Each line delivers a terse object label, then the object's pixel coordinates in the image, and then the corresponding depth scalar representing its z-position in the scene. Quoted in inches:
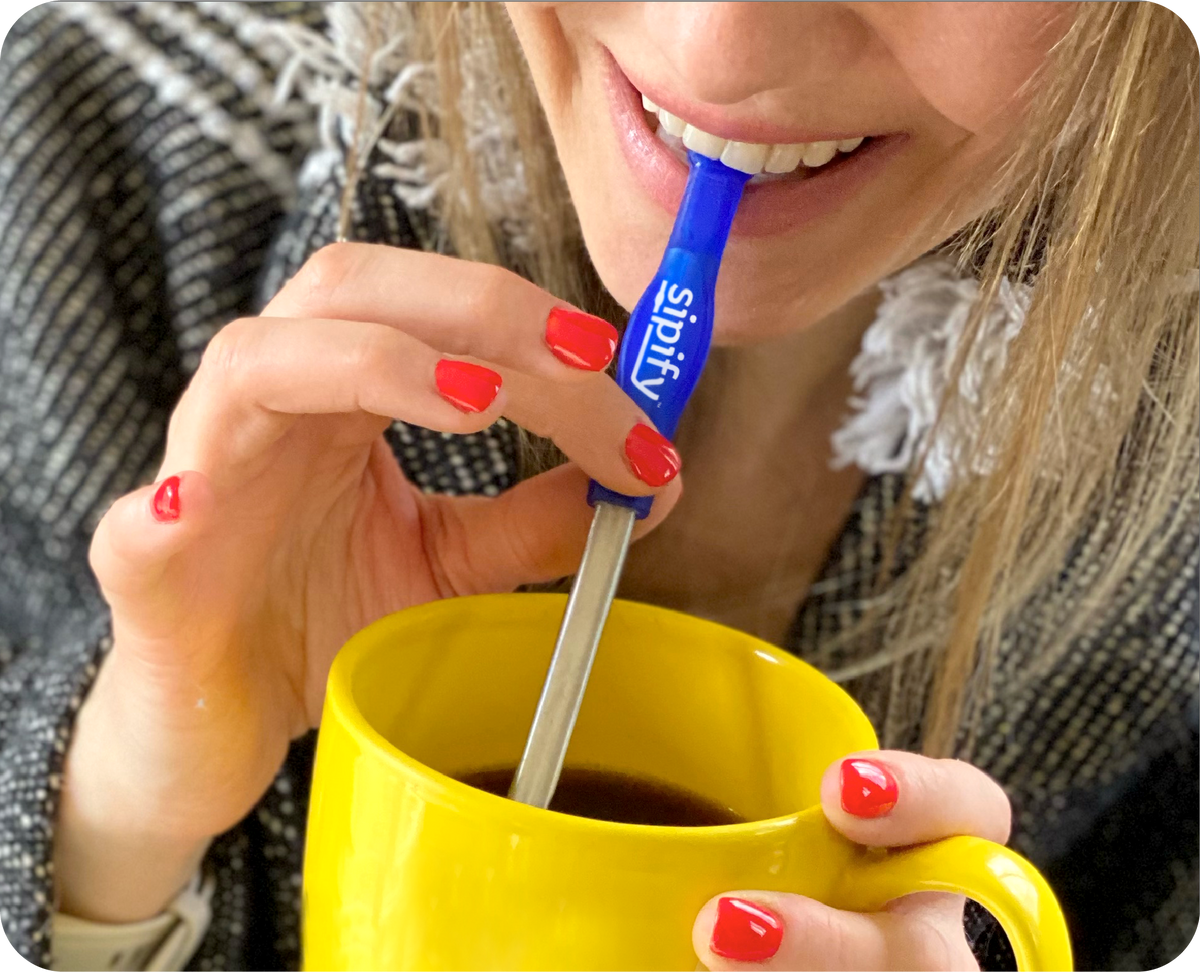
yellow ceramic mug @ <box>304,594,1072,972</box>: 13.3
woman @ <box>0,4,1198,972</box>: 16.7
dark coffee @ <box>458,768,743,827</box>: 18.7
